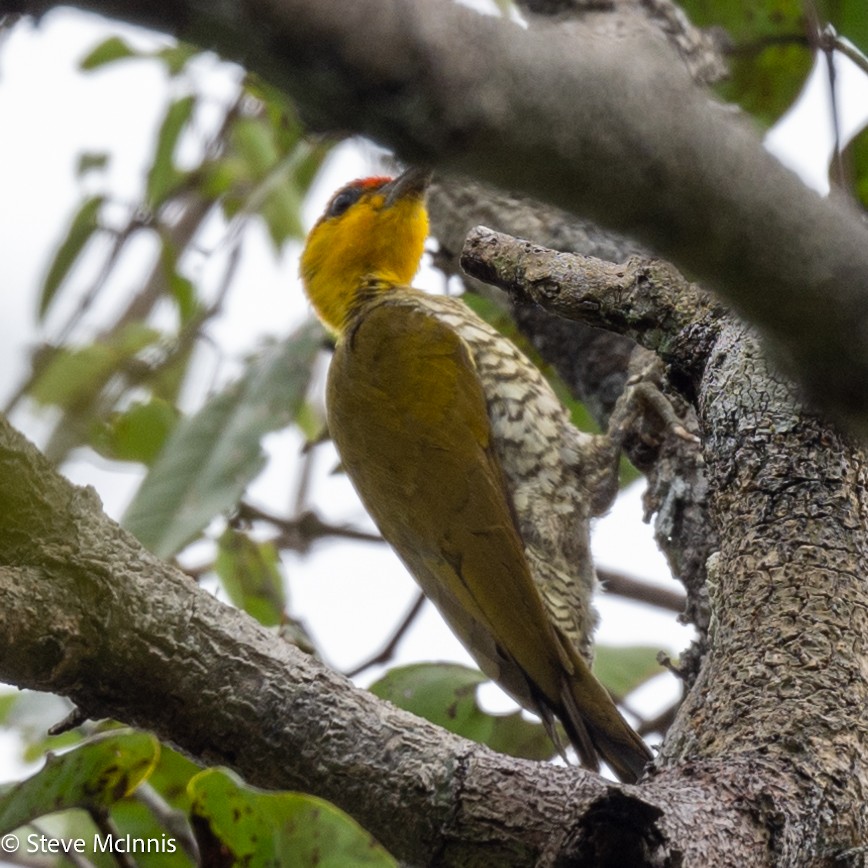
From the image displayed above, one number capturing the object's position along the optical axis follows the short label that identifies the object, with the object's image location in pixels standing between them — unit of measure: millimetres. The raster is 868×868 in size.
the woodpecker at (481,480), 6551
